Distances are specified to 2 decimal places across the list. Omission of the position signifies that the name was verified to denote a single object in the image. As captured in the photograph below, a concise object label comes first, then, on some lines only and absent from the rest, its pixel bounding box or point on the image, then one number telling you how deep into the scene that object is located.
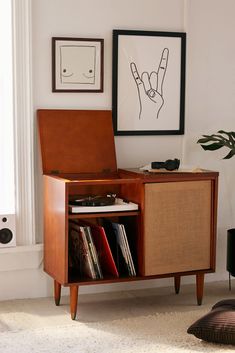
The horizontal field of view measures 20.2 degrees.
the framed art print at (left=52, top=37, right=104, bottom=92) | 3.53
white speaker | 3.49
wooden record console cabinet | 3.26
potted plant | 3.67
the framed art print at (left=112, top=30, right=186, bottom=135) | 3.67
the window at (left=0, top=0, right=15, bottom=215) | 3.47
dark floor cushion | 2.85
